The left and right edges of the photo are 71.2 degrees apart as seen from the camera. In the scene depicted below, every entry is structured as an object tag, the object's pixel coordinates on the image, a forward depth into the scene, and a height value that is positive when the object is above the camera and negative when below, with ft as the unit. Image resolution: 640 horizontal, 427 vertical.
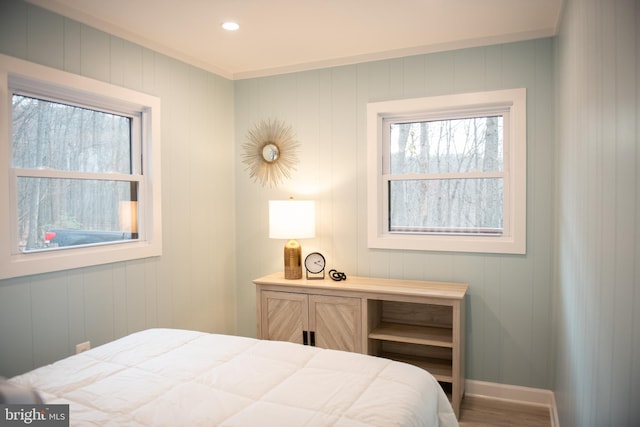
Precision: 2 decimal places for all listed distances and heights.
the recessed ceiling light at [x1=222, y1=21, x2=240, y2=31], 9.57 +4.03
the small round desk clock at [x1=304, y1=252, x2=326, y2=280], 11.85 -1.43
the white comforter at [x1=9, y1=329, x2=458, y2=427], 5.10 -2.31
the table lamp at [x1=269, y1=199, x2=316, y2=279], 11.47 -0.38
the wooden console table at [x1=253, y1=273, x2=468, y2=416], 9.90 -2.67
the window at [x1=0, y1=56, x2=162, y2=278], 8.07 +0.84
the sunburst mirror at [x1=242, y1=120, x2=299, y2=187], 12.91 +1.72
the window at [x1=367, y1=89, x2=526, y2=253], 10.57 +0.93
